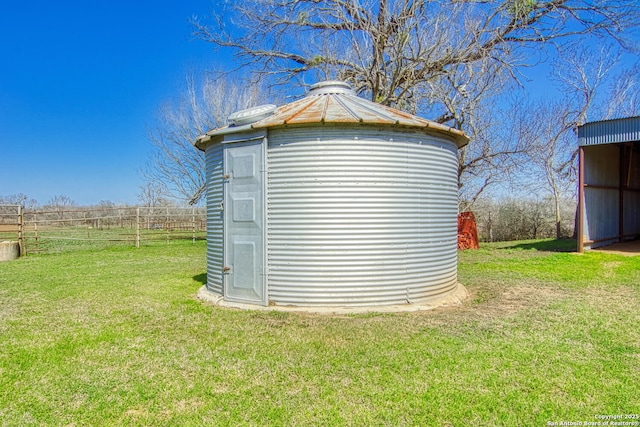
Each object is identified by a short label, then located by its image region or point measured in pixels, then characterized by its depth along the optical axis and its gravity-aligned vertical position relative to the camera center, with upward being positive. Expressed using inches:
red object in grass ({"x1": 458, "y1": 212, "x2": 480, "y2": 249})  621.9 -24.9
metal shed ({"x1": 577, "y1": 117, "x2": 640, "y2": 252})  464.8 +41.2
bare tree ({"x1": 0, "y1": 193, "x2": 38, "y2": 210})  1239.7 +58.0
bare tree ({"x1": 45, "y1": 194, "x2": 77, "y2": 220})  1362.8 +48.4
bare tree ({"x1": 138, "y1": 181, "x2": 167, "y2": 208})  1256.5 +58.2
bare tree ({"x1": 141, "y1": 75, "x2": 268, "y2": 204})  824.3 +206.7
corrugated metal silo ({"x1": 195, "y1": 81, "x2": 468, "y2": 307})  239.9 +5.6
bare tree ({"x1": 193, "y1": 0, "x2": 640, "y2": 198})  536.1 +220.3
